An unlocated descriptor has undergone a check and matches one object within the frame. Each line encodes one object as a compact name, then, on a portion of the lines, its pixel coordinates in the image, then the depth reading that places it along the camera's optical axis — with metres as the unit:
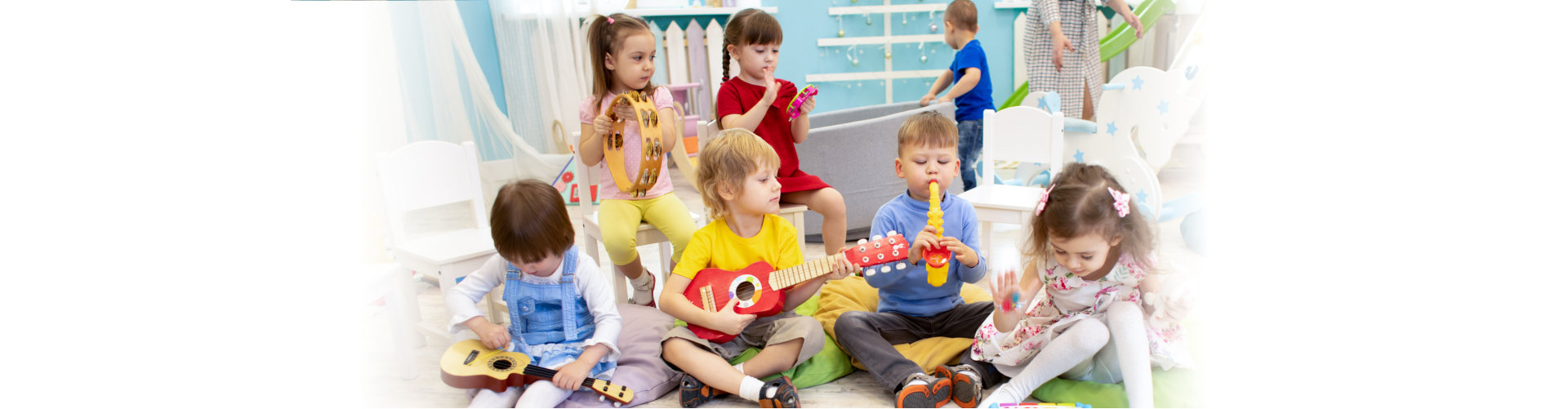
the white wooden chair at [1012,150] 1.95
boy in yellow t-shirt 1.47
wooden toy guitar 1.40
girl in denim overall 1.40
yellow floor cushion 1.54
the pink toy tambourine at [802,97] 1.92
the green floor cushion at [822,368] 1.54
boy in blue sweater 1.47
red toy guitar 1.52
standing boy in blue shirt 2.80
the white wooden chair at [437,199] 1.68
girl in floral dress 1.28
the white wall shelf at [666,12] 3.83
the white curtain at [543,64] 3.26
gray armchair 2.46
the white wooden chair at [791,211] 1.94
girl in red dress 1.92
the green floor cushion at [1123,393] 1.37
